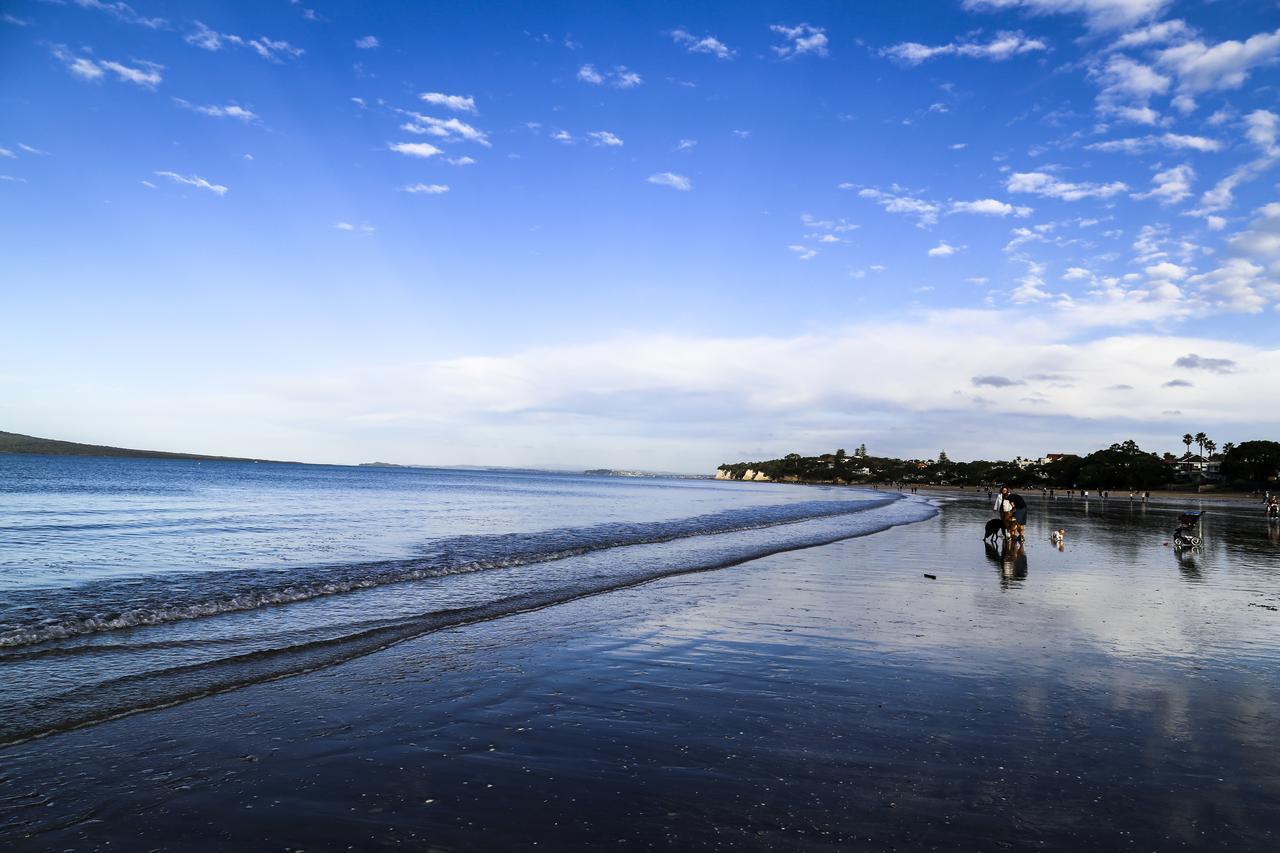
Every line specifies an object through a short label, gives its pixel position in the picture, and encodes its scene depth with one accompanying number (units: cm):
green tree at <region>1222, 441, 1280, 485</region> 11438
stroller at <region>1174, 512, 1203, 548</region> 2575
